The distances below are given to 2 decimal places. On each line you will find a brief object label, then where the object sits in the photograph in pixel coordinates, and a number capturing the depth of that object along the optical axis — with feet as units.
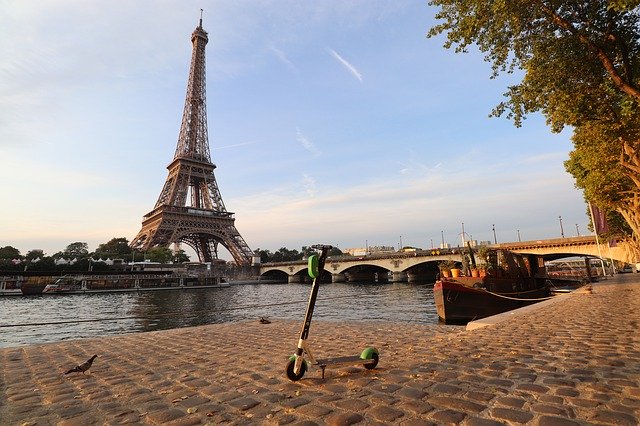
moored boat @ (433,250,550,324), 56.85
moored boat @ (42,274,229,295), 186.70
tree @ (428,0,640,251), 37.19
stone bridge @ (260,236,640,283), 175.73
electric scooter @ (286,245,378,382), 14.52
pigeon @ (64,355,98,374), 17.80
